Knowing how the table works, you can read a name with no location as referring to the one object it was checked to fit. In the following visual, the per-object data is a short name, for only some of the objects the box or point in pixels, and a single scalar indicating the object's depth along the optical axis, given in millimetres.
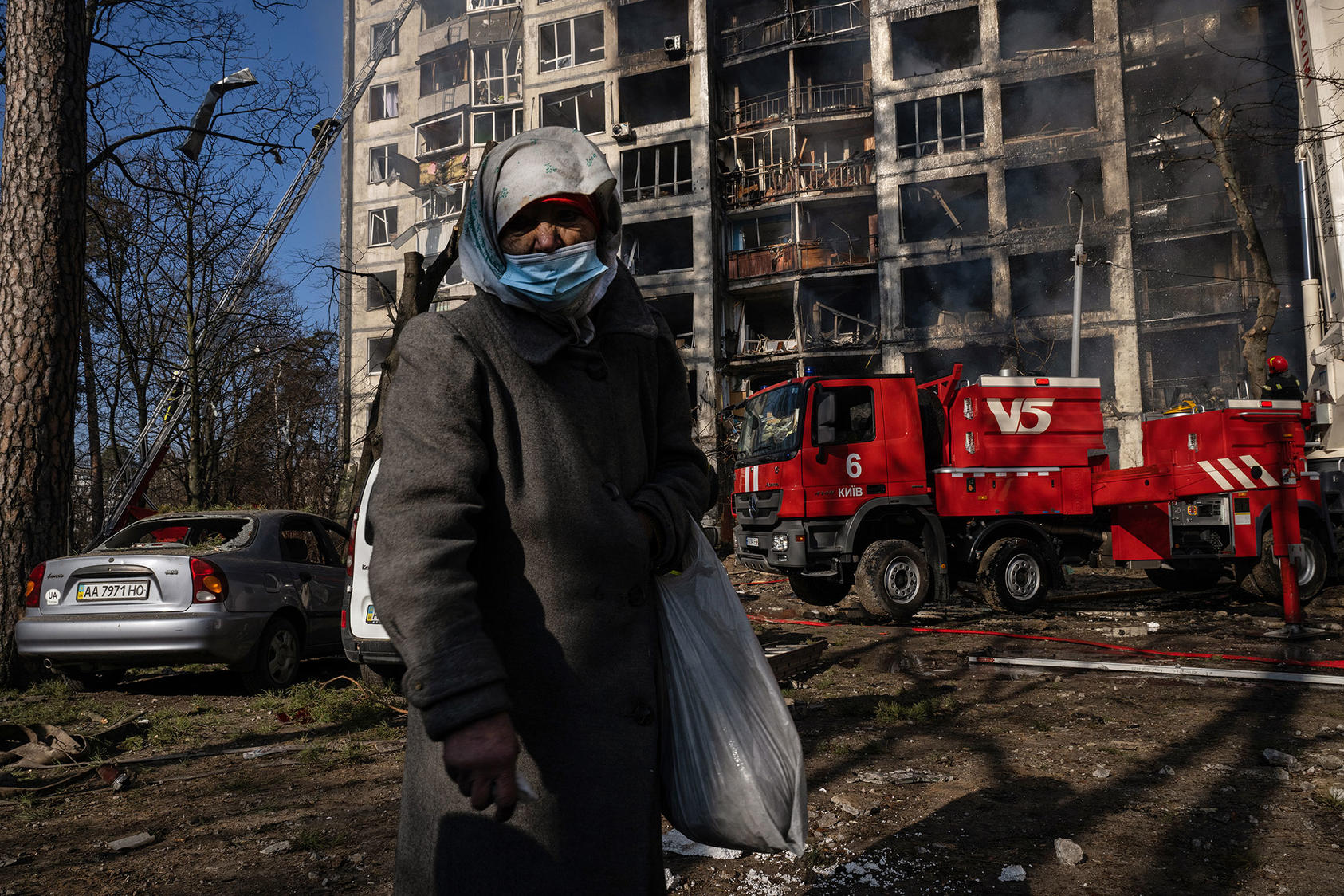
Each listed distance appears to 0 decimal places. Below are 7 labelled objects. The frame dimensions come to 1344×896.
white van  6148
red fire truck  10188
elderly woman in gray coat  1376
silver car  6516
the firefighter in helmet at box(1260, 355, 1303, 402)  11320
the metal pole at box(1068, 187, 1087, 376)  18062
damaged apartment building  29062
